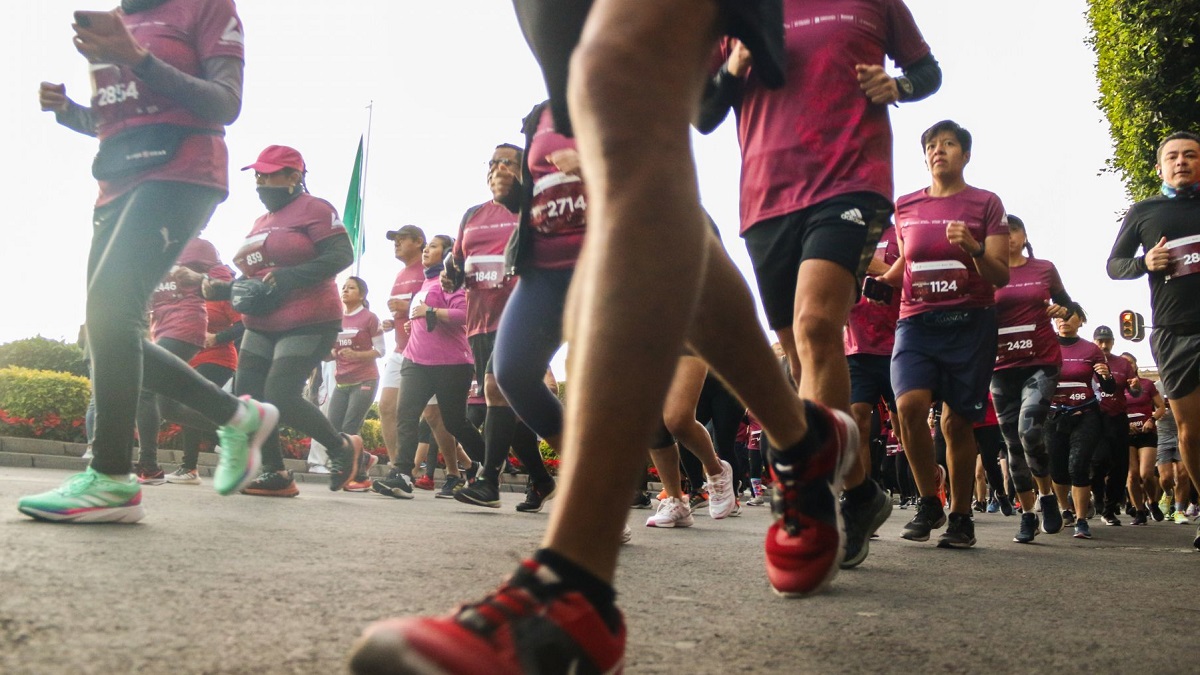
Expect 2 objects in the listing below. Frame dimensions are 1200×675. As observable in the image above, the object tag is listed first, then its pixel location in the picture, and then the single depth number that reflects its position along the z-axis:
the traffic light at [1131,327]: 22.75
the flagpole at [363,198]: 25.78
